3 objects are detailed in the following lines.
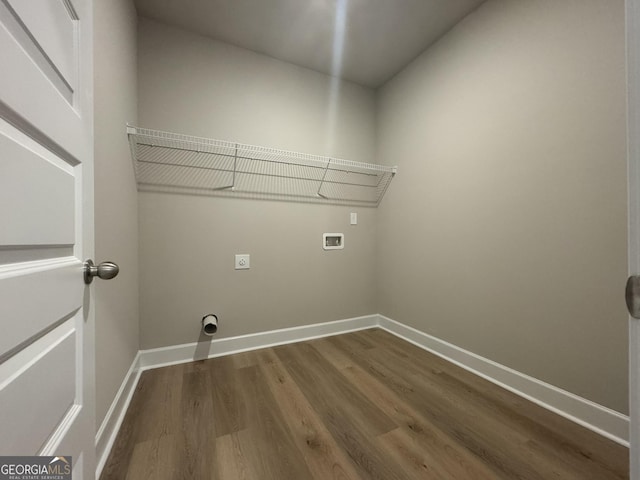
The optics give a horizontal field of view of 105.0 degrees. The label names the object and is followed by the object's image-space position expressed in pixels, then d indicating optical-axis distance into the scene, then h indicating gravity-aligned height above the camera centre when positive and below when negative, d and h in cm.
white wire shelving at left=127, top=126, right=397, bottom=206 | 175 +57
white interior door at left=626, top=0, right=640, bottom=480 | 40 +7
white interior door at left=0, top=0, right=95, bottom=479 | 35 +2
